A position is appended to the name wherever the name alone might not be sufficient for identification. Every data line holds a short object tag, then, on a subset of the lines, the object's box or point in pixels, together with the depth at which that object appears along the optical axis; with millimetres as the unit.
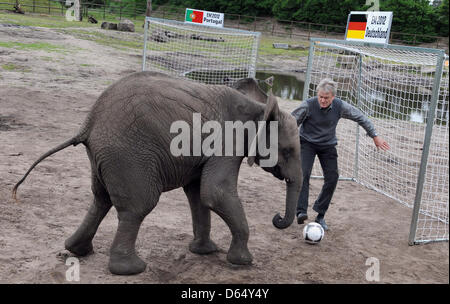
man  6309
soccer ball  6050
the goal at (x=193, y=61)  11906
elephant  4340
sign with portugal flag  12242
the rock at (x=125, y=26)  31094
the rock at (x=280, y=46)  36938
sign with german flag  7191
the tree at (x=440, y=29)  42688
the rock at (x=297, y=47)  37375
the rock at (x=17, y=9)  31438
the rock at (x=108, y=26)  31156
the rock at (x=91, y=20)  34438
